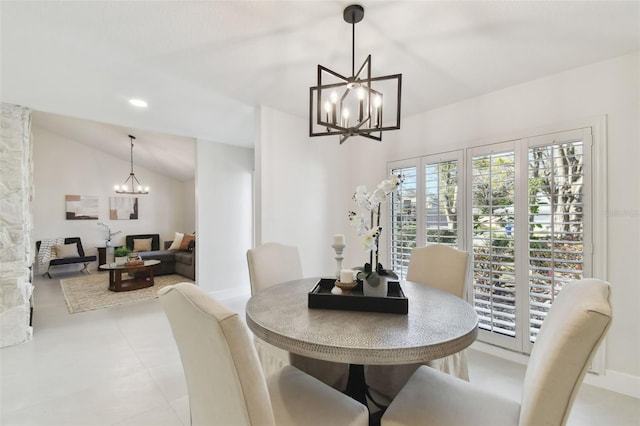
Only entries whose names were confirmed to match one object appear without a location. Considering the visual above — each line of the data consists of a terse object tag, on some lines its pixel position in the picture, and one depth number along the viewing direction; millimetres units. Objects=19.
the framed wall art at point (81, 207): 6352
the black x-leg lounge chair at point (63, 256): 5730
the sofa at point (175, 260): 5617
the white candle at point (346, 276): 1514
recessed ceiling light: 2833
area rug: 3945
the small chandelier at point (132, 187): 6793
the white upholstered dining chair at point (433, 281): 1747
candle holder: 1738
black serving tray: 1277
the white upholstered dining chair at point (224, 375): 780
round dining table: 951
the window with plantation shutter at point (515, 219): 2105
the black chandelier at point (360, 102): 1437
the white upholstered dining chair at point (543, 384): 757
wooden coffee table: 4664
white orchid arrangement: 1423
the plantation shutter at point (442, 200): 2742
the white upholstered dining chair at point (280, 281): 1719
